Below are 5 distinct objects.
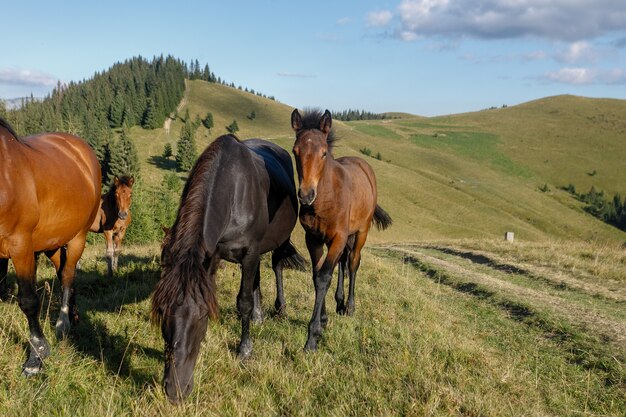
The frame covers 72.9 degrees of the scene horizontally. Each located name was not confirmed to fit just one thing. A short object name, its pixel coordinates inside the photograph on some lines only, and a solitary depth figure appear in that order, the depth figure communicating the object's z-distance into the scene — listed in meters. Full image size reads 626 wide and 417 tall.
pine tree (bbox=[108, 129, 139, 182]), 53.00
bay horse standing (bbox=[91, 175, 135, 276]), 11.99
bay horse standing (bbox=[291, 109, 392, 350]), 5.08
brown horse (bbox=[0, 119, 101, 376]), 3.92
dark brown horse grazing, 3.30
